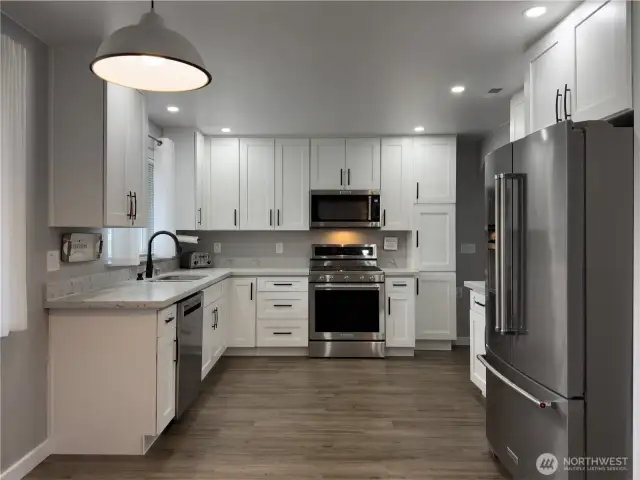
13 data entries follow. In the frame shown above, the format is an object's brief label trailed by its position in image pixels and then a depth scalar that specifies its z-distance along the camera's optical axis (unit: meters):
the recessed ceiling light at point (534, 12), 2.16
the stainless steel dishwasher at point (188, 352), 2.88
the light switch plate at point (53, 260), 2.57
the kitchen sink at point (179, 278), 3.88
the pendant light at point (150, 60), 1.51
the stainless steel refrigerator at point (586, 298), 1.79
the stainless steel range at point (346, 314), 4.64
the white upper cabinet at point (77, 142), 2.57
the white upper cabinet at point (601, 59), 1.80
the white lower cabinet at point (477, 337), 3.13
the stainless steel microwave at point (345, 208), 4.93
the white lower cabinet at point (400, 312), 4.68
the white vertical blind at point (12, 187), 2.11
